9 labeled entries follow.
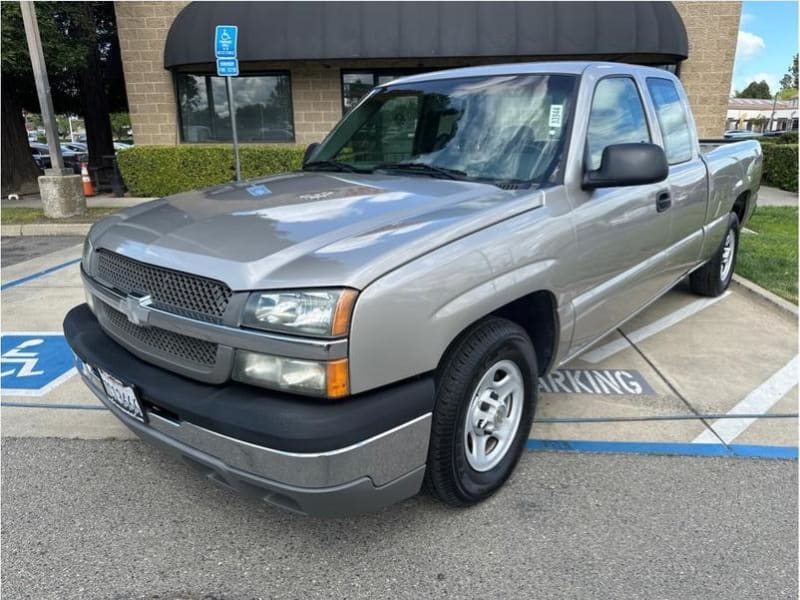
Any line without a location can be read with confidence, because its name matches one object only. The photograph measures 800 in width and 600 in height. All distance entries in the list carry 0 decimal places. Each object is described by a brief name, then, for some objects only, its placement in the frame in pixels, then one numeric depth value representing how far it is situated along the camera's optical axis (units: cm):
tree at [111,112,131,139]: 5870
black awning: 1108
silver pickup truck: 196
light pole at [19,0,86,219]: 1005
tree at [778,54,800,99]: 7721
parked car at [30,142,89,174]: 2161
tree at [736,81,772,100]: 10331
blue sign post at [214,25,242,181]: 775
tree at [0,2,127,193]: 1252
